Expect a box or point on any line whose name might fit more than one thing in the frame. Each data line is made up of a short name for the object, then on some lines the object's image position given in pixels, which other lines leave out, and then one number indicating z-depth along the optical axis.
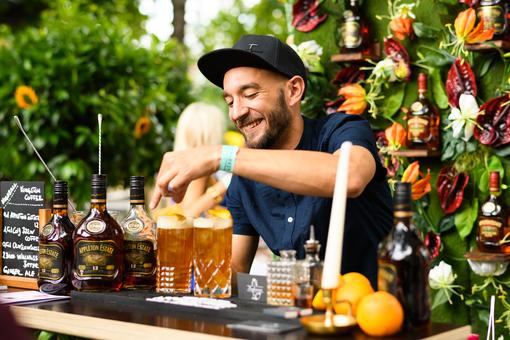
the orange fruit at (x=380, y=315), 1.58
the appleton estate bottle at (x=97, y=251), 2.11
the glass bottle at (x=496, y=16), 2.99
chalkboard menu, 2.41
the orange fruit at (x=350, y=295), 1.67
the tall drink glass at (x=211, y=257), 2.00
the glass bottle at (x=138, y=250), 2.19
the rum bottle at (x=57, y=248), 2.19
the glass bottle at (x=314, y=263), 1.79
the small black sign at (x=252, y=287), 1.93
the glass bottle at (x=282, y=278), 1.81
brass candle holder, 1.58
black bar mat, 1.76
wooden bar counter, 1.62
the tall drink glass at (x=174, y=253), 2.09
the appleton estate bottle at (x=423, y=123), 3.18
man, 2.36
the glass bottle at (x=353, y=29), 3.38
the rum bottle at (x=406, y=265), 1.64
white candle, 1.62
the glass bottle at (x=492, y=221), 2.95
